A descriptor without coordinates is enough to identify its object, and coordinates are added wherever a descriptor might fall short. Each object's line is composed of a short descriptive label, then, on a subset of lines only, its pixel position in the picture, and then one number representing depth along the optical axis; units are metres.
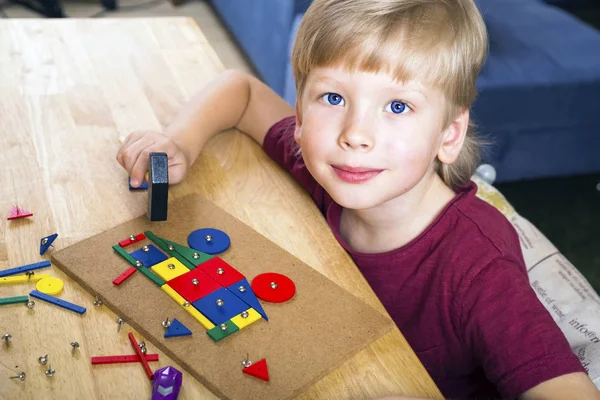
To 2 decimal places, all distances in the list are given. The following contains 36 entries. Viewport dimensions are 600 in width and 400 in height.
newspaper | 1.07
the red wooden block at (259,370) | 0.68
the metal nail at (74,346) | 0.70
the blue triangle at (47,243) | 0.83
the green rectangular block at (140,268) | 0.79
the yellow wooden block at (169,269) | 0.80
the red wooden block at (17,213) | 0.88
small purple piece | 0.65
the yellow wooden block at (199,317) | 0.74
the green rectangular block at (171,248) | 0.83
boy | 0.83
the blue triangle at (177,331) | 0.72
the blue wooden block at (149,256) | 0.82
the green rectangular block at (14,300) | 0.75
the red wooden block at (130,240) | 0.85
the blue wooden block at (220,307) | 0.75
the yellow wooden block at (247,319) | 0.75
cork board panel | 0.69
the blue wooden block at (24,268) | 0.79
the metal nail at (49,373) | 0.67
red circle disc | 0.79
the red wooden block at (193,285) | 0.78
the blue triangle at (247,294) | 0.77
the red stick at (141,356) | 0.68
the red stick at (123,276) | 0.78
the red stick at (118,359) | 0.69
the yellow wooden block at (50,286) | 0.77
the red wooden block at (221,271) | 0.81
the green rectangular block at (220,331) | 0.72
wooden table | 0.69
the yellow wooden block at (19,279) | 0.78
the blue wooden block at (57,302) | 0.75
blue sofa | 2.04
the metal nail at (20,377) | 0.66
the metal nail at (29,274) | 0.79
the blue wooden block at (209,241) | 0.86
